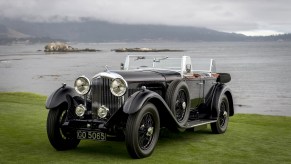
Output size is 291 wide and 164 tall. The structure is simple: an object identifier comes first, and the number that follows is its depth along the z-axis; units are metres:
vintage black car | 7.02
